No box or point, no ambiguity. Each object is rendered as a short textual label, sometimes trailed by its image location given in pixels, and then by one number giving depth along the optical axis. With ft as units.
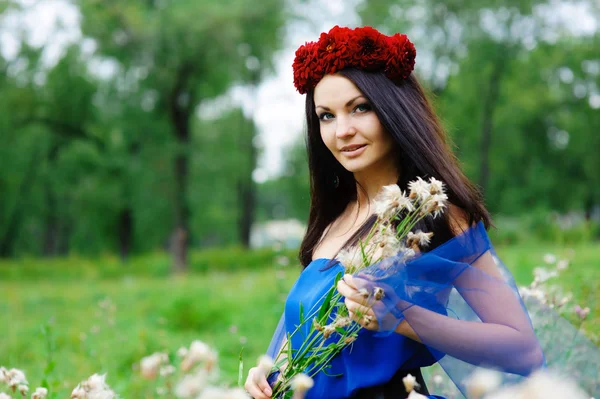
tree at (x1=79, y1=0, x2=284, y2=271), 52.01
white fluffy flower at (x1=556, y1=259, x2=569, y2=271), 10.34
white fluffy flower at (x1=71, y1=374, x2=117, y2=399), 4.68
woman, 5.17
